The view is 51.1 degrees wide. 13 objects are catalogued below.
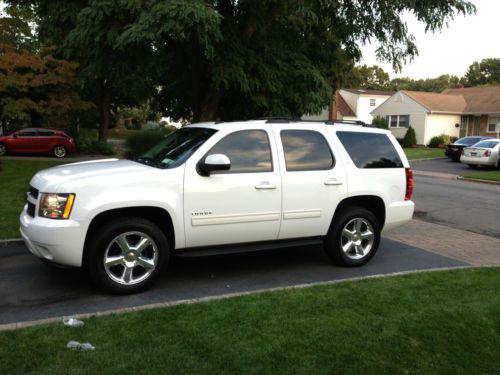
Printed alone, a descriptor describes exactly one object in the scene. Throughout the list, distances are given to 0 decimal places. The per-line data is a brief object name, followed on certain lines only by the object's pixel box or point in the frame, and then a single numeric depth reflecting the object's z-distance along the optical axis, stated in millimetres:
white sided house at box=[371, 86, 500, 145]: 41562
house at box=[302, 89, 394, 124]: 52406
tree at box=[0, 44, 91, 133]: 23828
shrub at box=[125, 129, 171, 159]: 16750
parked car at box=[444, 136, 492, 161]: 29428
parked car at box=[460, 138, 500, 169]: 24750
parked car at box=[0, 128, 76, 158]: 24500
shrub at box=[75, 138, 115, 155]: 28328
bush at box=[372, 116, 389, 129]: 43266
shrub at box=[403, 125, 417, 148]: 40562
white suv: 5180
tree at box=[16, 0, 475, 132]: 9305
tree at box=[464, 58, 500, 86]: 84938
